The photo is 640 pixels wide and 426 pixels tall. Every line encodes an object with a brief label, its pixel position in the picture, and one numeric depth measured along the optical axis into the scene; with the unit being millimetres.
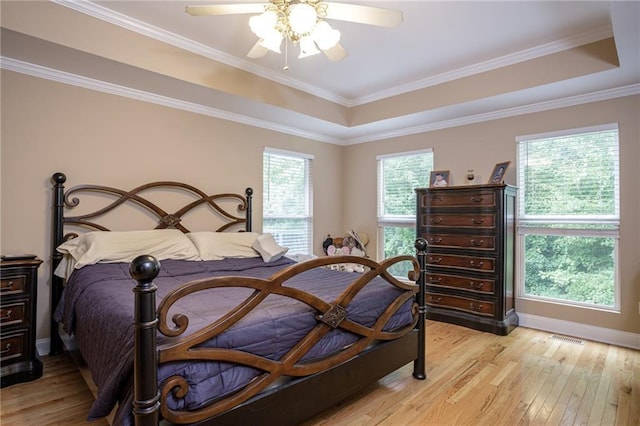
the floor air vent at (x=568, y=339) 3314
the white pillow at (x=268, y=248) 3356
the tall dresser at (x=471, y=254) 3508
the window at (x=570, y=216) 3340
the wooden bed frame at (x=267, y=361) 1204
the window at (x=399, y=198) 4691
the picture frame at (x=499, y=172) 3762
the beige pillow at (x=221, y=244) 3248
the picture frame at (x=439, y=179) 4270
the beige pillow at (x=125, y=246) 2670
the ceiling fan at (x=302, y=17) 1947
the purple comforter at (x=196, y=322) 1360
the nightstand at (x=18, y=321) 2338
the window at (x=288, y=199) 4566
